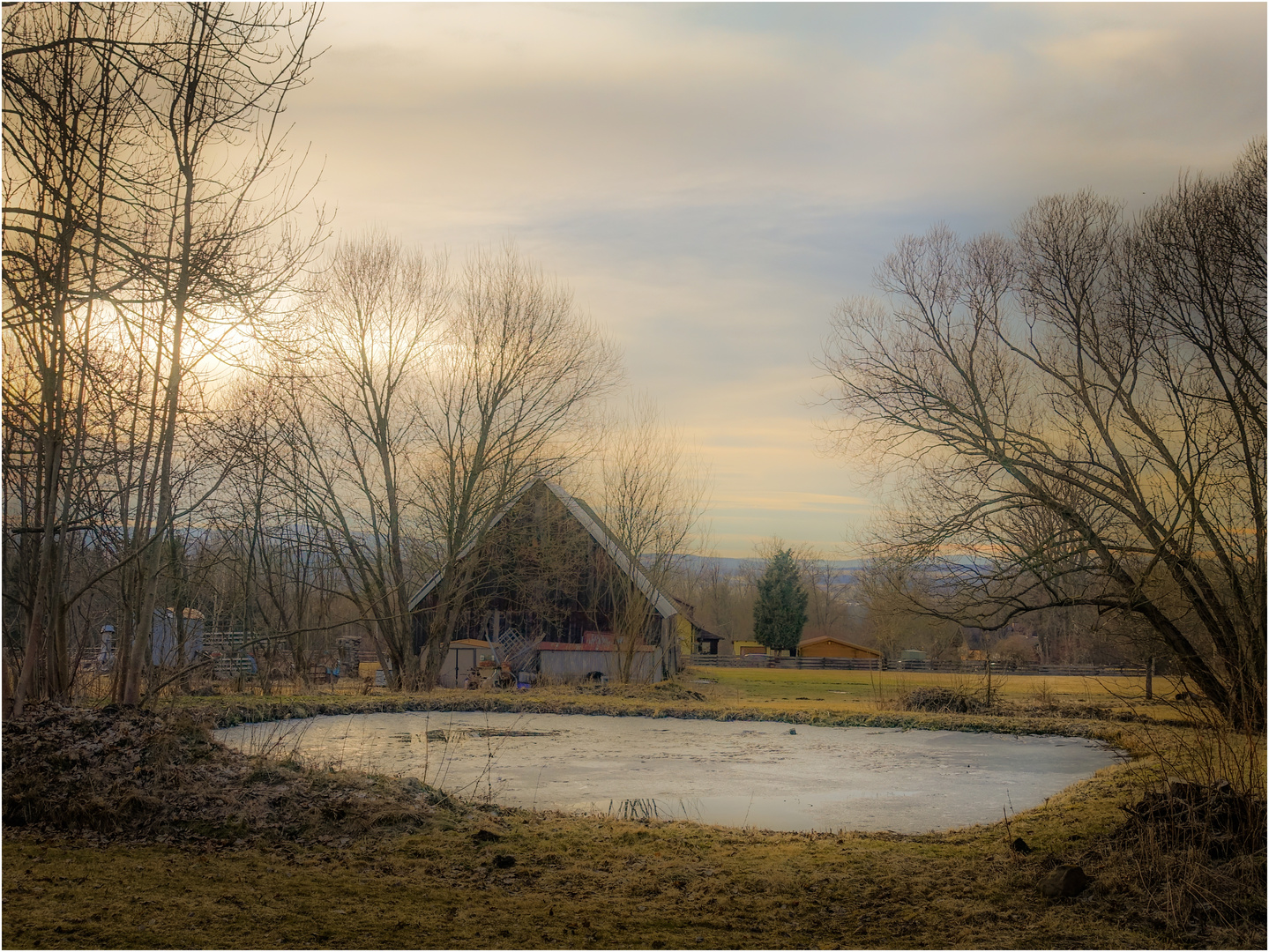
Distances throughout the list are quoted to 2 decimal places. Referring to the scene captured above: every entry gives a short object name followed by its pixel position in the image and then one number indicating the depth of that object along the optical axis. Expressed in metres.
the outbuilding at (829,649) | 53.19
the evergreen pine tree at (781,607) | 51.56
